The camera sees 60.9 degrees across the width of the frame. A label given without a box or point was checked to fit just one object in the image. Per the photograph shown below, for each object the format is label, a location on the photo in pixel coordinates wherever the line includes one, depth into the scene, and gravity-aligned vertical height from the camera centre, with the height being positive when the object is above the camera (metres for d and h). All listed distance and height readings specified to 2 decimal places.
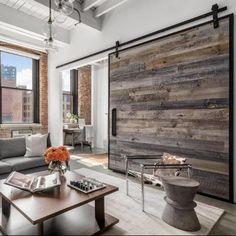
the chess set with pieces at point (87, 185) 2.00 -0.72
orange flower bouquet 2.34 -0.50
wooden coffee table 1.66 -0.92
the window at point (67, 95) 7.14 +0.73
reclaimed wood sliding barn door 2.66 +0.24
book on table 1.96 -0.70
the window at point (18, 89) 5.45 +0.75
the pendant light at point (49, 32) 2.85 +1.20
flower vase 2.40 -0.62
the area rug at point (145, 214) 1.96 -1.13
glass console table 2.36 -0.61
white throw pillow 3.60 -0.54
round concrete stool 1.98 -0.91
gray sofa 3.15 -0.75
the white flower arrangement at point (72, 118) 6.90 -0.09
